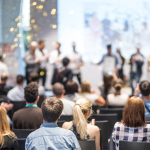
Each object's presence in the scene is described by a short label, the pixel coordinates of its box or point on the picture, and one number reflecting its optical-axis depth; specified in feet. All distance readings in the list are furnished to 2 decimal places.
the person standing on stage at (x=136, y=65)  40.36
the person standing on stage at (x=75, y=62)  38.29
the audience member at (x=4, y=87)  25.35
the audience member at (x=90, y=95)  21.52
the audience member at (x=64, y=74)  35.29
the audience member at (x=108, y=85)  26.26
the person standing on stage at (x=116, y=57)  39.89
